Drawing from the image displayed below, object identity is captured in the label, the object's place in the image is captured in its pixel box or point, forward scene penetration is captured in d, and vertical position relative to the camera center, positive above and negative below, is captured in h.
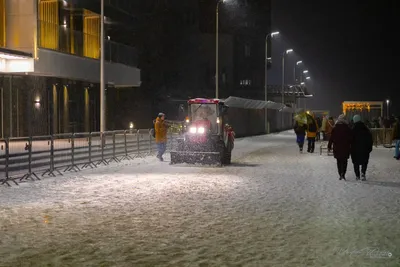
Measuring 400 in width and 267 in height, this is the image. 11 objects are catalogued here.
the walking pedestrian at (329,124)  29.11 -0.34
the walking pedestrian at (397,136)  23.14 -0.74
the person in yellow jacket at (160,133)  22.77 -0.59
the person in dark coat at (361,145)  15.64 -0.73
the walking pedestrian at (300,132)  28.33 -0.70
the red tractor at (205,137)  20.59 -0.67
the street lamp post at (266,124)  54.29 -0.62
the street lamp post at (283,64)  67.53 +6.02
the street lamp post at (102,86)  25.31 +1.34
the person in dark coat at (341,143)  15.75 -0.68
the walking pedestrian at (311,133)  27.89 -0.75
